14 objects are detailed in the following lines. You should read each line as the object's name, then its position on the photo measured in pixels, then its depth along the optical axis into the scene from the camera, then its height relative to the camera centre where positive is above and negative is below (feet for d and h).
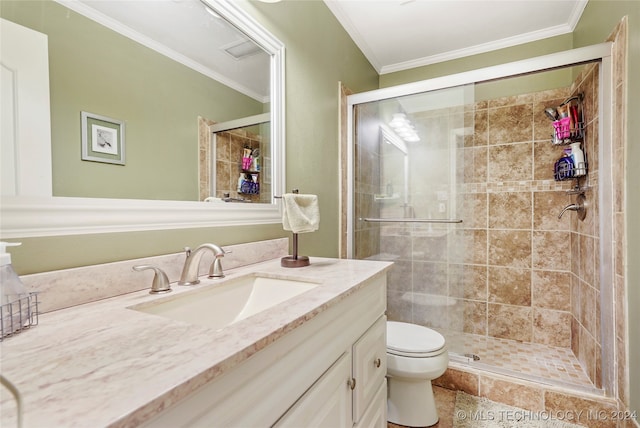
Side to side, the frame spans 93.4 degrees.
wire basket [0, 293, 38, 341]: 1.77 -0.63
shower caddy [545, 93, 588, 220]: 6.20 +1.49
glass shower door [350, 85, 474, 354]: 6.78 +0.29
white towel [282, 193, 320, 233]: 4.12 -0.02
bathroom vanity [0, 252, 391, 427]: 1.16 -0.72
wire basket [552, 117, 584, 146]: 6.36 +1.66
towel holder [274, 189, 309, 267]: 4.01 -0.66
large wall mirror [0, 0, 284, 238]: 2.33 +0.98
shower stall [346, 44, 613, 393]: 6.49 -0.13
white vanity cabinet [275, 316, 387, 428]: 2.29 -1.68
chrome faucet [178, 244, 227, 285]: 3.03 -0.53
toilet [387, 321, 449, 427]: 4.88 -2.70
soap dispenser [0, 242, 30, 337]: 1.80 -0.53
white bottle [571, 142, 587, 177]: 6.09 +1.00
